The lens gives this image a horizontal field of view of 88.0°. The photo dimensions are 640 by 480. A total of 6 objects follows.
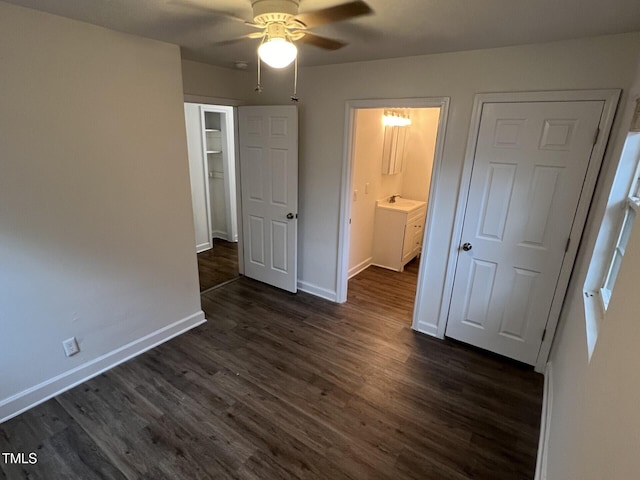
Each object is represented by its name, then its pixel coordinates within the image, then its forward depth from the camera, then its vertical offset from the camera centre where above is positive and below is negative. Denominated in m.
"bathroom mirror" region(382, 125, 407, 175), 4.16 +0.02
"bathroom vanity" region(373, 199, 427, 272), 4.31 -1.07
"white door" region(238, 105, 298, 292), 3.31 -0.48
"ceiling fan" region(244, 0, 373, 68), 1.51 +0.57
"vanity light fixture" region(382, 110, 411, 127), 4.05 +0.37
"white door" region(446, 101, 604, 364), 2.18 -0.45
